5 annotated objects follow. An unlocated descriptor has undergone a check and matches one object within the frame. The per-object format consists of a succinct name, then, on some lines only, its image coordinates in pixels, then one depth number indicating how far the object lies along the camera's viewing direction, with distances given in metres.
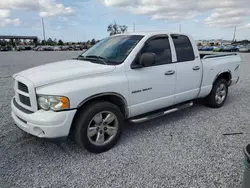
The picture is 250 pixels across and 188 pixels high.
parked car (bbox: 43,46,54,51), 58.83
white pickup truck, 2.80
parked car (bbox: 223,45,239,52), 42.38
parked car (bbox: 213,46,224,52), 41.81
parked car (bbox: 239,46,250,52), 40.16
